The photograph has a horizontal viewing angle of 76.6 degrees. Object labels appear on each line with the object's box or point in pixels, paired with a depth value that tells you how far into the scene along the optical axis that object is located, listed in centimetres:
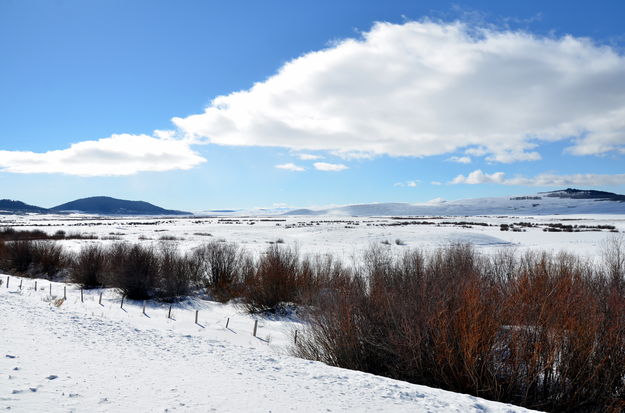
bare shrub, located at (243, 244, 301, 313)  1836
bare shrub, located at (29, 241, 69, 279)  2849
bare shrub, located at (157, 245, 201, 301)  2102
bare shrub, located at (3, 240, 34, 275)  2967
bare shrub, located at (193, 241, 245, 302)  2256
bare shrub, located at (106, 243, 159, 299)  2103
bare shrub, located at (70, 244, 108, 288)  2395
